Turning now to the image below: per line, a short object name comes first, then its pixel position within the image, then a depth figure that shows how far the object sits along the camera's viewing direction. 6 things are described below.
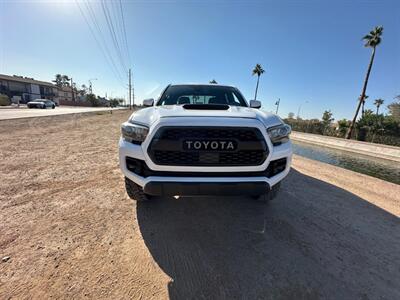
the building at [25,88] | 49.56
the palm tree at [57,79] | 102.75
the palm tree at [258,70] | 49.94
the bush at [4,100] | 30.92
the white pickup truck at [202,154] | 1.92
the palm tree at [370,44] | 22.56
